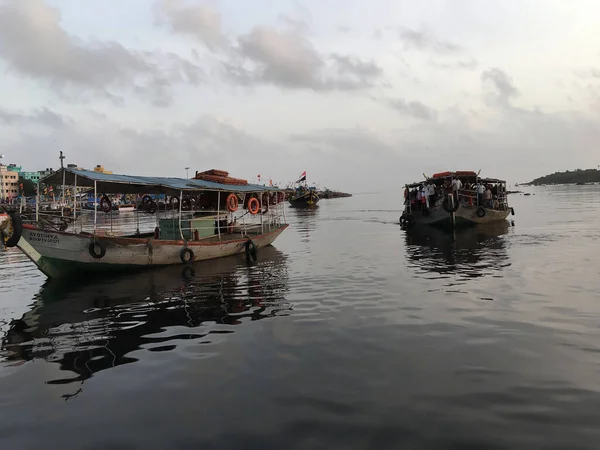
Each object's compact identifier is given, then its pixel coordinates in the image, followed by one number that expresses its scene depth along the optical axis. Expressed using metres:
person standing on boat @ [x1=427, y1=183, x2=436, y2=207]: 30.05
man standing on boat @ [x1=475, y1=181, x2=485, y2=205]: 29.34
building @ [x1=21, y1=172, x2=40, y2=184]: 150.45
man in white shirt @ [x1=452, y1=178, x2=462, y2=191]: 27.65
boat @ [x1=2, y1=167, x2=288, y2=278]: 13.68
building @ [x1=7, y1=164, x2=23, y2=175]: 134.00
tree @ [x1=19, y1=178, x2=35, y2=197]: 120.45
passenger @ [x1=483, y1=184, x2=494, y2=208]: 29.80
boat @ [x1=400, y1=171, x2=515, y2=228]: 27.80
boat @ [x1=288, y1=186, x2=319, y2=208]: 80.06
